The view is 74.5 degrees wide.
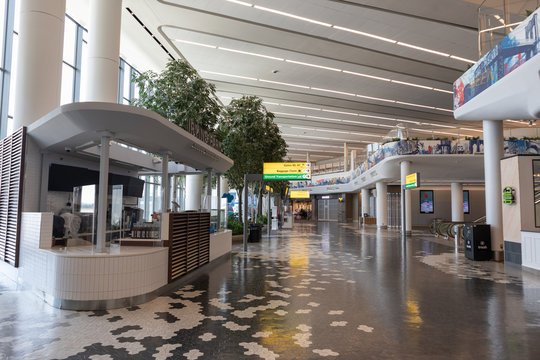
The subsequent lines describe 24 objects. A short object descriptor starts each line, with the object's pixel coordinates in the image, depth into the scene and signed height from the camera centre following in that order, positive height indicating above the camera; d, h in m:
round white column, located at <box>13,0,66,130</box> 7.77 +3.26
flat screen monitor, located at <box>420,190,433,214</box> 30.67 +0.75
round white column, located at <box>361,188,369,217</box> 32.44 +0.83
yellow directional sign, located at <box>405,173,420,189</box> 15.73 +1.37
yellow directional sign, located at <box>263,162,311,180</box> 13.10 +1.43
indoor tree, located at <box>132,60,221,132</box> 11.08 +3.57
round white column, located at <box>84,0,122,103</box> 10.67 +4.81
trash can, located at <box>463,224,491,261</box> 9.97 -0.87
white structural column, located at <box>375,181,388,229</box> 25.48 +0.59
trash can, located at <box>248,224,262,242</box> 15.14 -1.07
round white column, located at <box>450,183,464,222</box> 23.02 +0.66
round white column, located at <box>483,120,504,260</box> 10.12 +0.93
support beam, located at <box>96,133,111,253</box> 5.33 +0.17
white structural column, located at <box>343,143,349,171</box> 37.66 +5.62
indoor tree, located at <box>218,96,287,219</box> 15.59 +3.25
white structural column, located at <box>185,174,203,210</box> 18.83 +1.10
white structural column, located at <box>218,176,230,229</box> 30.89 +1.83
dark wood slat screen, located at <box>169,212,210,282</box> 6.30 -0.68
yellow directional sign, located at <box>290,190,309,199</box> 35.91 +1.57
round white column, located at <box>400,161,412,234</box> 18.67 +1.60
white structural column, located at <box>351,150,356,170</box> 36.17 +5.17
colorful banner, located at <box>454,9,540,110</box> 6.89 +3.45
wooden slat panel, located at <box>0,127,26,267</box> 6.66 +0.24
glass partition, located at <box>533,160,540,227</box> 8.73 +0.57
